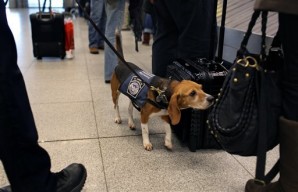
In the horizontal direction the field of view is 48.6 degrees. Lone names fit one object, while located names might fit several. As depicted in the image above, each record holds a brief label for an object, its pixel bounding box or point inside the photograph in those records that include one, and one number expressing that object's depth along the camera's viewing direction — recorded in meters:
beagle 1.76
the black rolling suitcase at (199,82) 1.86
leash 1.84
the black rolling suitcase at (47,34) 4.17
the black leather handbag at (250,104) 1.11
